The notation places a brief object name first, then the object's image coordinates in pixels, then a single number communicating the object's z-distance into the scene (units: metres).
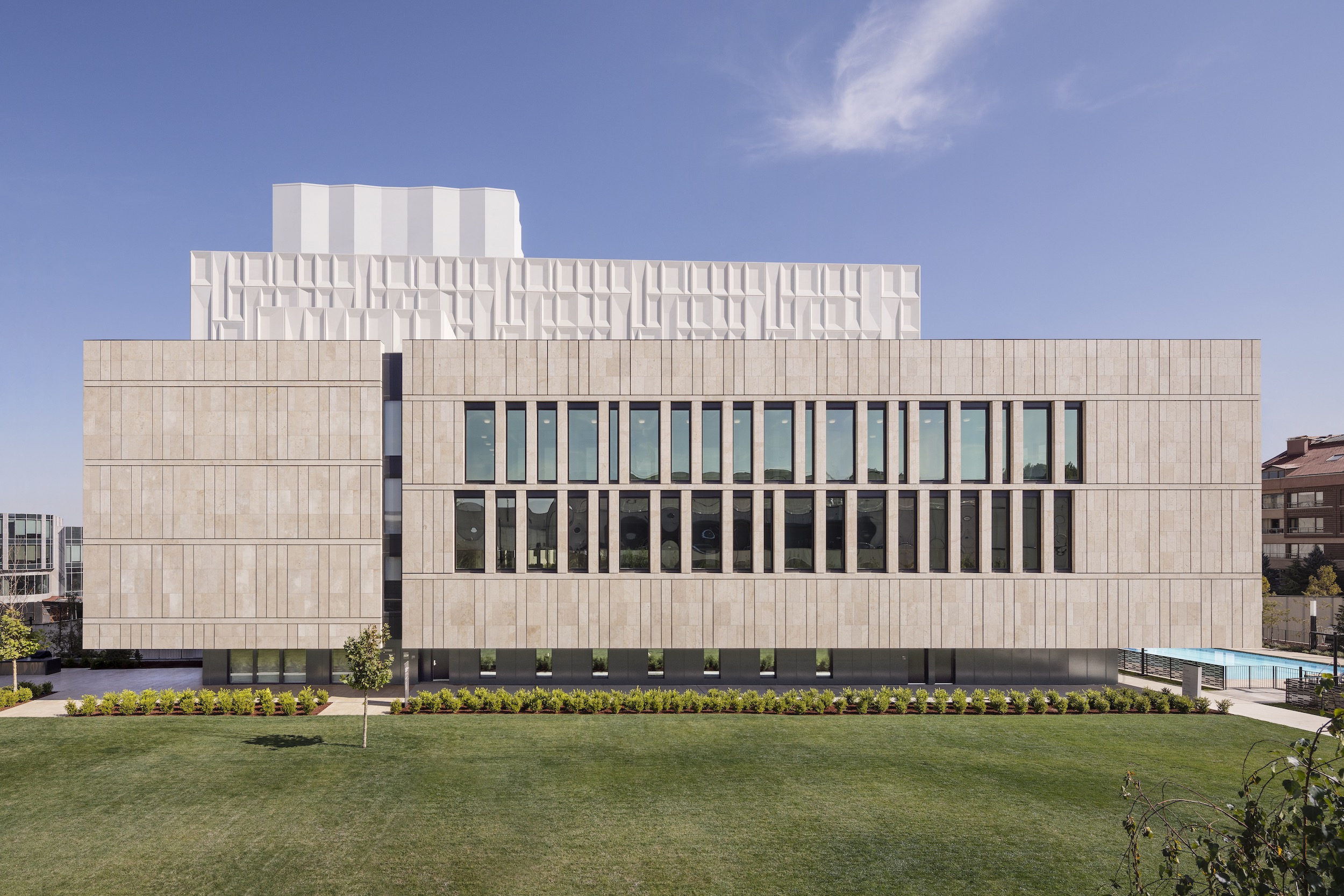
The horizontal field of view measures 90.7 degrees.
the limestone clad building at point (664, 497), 26.78
